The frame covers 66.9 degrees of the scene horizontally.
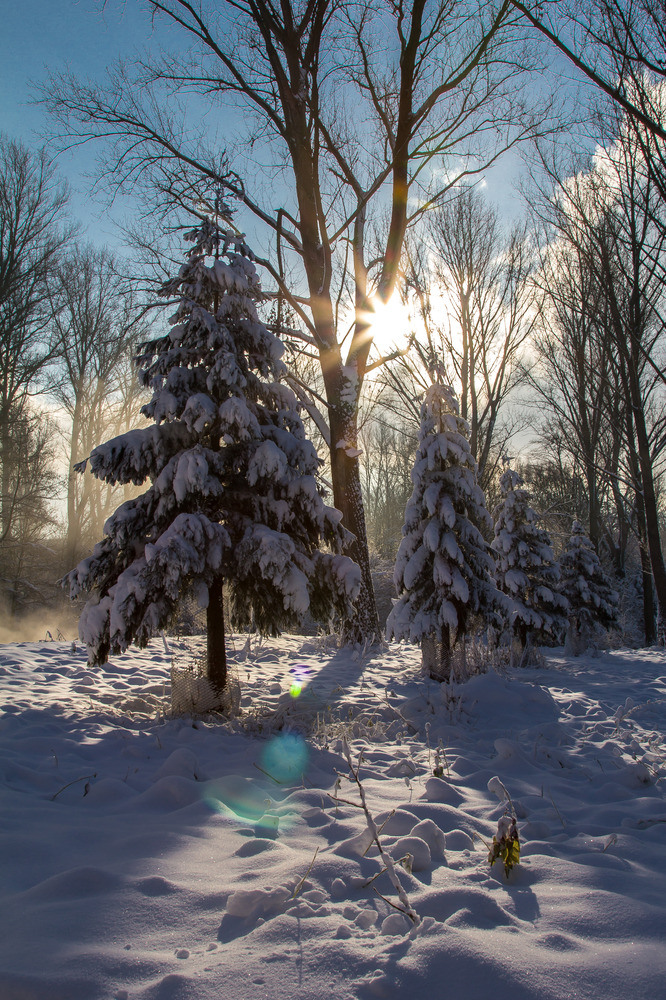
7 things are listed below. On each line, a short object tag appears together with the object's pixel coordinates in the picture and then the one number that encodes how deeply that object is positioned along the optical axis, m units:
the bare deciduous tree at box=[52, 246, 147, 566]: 22.31
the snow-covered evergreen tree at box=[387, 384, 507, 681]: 7.62
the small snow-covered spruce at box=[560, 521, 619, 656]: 14.27
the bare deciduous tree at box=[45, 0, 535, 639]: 9.12
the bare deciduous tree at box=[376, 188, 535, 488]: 14.67
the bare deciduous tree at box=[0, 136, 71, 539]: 15.95
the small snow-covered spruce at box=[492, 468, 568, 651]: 12.12
